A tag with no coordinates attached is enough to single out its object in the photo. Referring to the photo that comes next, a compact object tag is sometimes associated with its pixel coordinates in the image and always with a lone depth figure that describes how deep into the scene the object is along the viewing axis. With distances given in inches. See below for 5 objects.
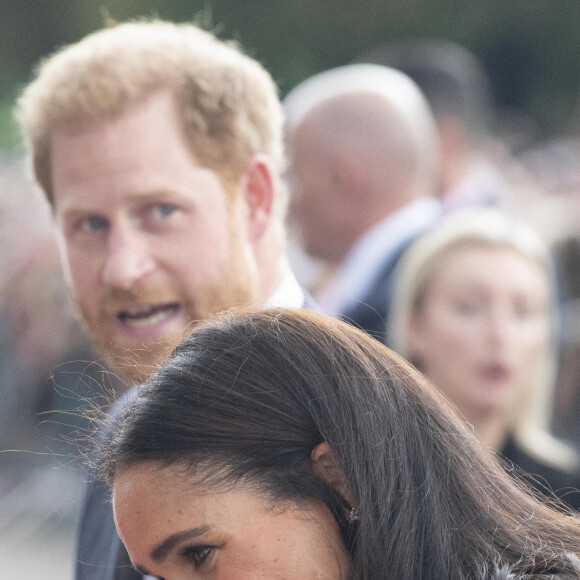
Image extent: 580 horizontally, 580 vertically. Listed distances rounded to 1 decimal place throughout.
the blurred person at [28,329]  514.6
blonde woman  264.4
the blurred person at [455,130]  423.5
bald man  326.0
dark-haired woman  125.1
